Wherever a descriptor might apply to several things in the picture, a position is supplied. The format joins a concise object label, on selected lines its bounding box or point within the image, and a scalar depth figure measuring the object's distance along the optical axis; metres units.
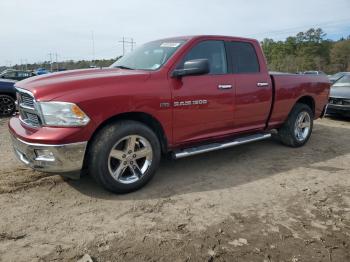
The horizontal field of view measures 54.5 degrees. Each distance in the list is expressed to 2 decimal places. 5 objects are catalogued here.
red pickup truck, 3.54
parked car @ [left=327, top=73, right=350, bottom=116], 9.35
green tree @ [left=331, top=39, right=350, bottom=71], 72.00
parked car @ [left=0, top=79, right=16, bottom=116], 9.49
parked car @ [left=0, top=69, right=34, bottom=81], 20.27
